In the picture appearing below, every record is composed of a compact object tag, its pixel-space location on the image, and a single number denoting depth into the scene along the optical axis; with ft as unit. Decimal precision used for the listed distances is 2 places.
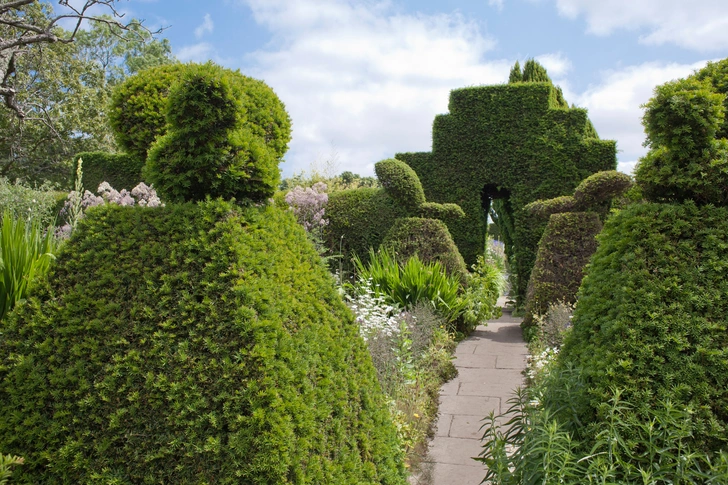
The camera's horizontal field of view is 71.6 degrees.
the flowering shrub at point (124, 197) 20.51
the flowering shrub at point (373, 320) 17.01
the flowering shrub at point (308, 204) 28.22
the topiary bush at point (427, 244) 29.40
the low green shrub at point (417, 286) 24.99
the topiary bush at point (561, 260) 25.99
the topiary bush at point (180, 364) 6.14
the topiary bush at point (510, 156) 36.52
